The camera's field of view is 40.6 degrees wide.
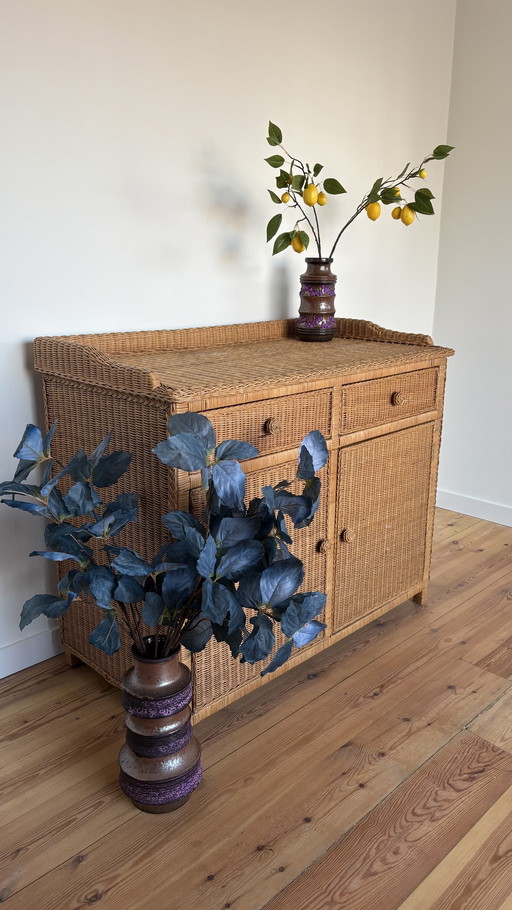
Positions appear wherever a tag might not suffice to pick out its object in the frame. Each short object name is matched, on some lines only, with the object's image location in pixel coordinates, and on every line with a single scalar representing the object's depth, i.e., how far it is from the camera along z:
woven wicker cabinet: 1.40
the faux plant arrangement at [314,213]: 1.92
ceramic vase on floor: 1.30
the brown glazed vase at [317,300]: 2.02
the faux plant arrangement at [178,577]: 1.19
